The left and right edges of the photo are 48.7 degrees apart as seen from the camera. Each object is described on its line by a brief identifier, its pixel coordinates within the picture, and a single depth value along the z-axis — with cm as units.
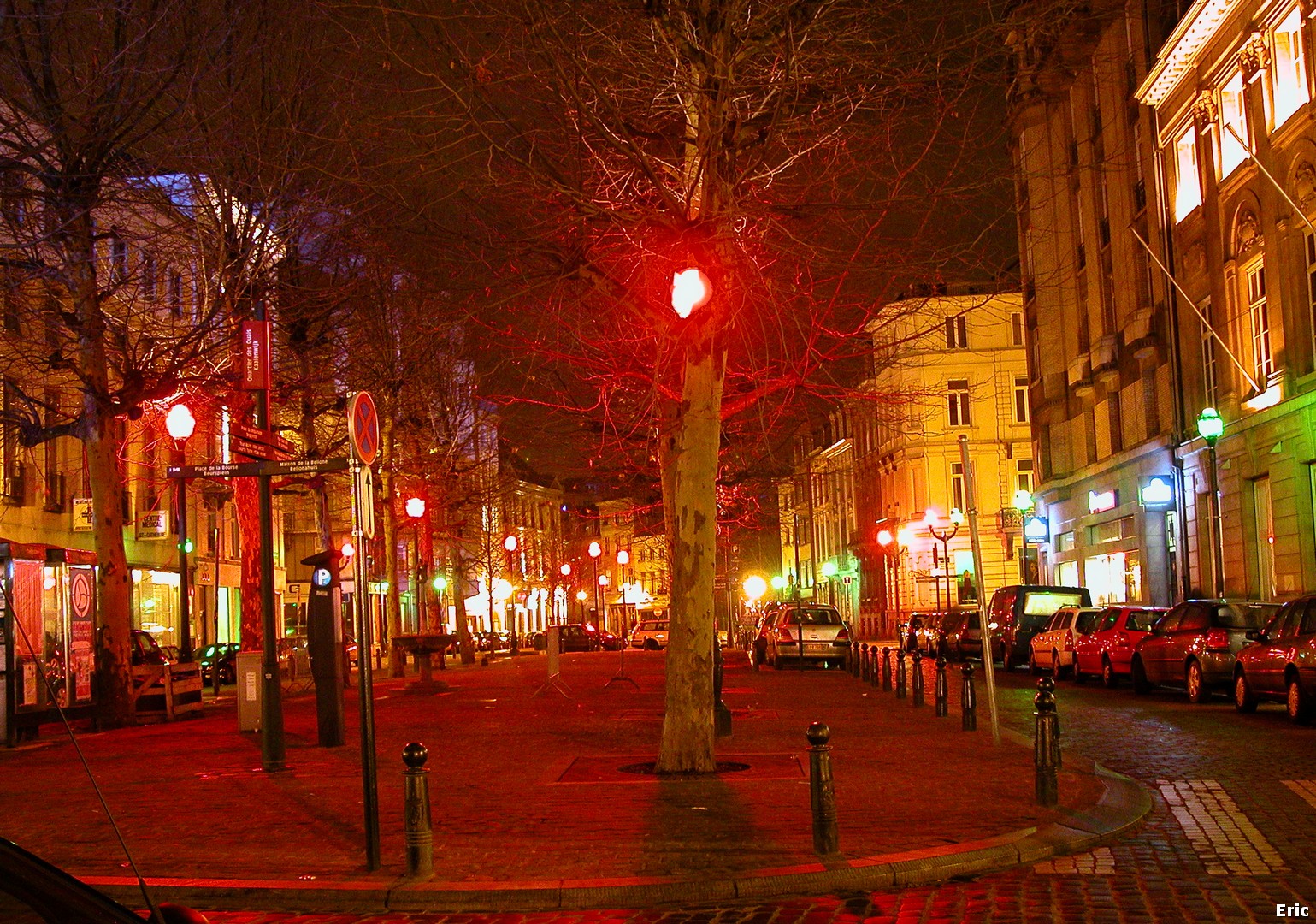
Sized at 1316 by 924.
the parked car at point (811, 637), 3756
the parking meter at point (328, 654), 1709
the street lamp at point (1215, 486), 3166
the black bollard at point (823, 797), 911
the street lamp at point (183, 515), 2002
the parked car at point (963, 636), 3847
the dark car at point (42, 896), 327
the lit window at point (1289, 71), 3103
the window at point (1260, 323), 3453
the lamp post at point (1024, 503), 5388
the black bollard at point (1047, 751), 1089
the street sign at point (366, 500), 941
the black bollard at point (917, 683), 2119
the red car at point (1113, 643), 2653
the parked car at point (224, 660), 3956
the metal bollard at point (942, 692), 1939
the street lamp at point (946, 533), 4356
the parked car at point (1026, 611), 3525
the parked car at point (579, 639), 6588
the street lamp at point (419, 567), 3431
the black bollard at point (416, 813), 870
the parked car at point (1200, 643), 2200
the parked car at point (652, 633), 6107
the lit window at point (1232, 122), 3500
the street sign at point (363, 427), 964
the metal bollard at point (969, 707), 1720
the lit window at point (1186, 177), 3897
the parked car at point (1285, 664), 1788
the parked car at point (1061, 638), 2977
